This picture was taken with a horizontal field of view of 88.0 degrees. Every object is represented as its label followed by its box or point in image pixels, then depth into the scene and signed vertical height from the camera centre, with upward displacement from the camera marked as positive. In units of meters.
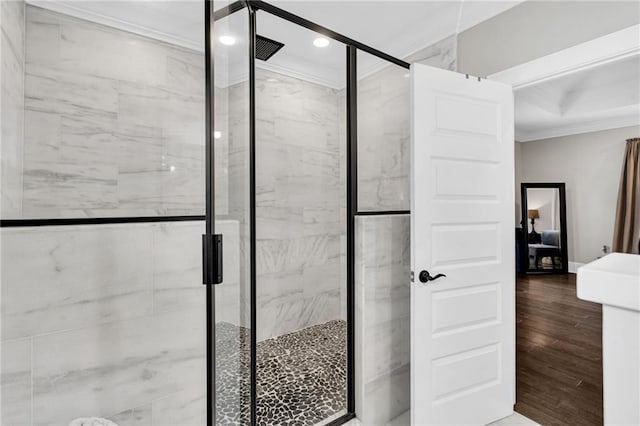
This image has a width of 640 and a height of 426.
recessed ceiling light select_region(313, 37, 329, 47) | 2.15 +1.14
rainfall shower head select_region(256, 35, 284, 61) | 2.12 +1.14
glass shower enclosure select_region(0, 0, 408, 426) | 0.75 +0.01
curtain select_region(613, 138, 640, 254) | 4.82 +0.09
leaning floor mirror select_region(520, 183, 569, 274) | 5.73 -0.28
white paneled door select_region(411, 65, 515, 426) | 1.67 -0.20
